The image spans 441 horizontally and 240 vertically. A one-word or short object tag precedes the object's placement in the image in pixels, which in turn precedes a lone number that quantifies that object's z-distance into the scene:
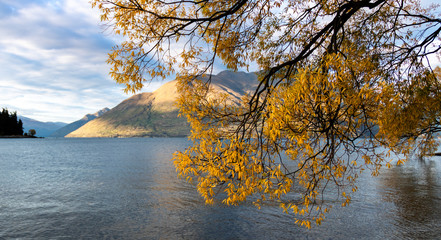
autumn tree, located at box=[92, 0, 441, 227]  5.05
